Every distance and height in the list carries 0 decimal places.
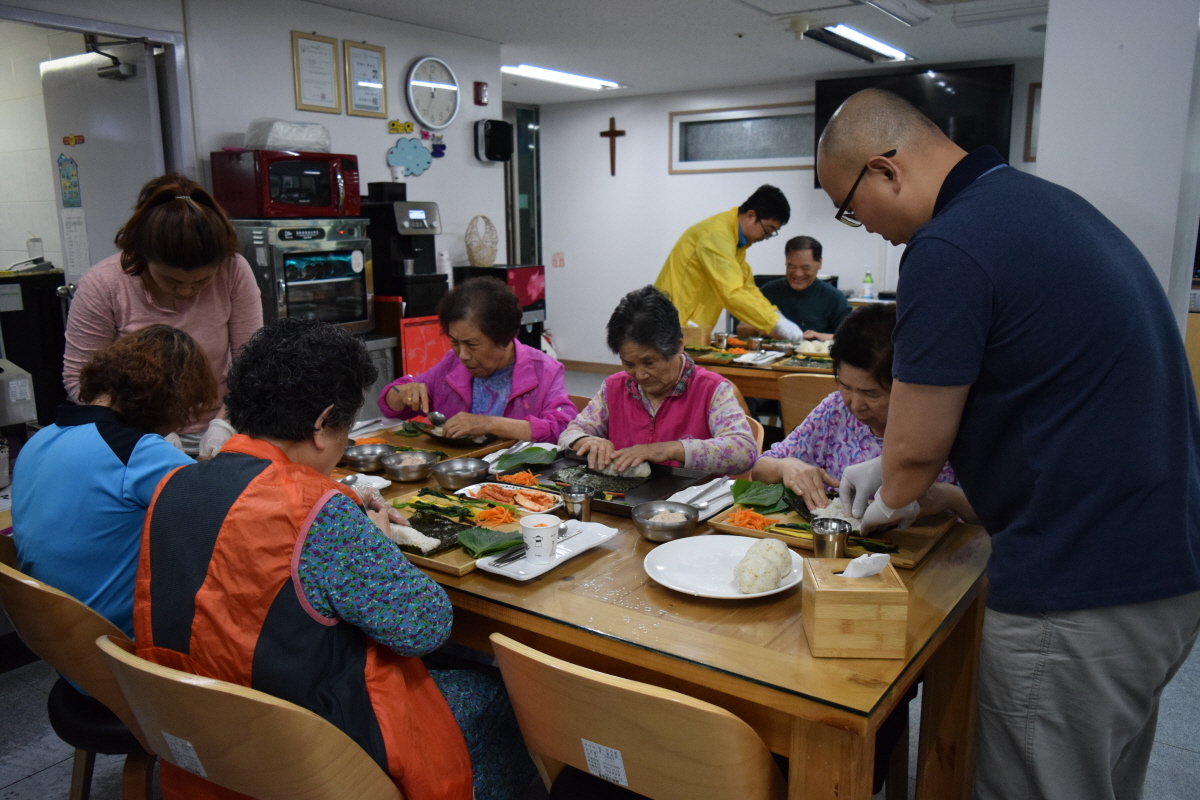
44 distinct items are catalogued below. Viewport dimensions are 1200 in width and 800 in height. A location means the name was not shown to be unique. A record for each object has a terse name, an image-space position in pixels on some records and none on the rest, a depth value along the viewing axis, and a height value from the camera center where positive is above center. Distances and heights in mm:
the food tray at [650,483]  1935 -599
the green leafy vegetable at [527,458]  2277 -586
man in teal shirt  4926 -357
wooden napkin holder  1241 -554
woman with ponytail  2395 -128
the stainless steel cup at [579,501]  1877 -575
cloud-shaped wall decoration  5262 +526
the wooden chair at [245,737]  1127 -679
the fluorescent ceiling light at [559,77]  6643 +1330
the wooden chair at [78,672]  1425 -744
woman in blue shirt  1599 -443
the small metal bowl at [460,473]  2146 -590
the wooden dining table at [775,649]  1199 -631
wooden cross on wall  8155 +961
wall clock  5312 +936
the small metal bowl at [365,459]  2365 -604
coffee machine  4781 -31
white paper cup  1622 -567
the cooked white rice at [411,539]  1674 -587
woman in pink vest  2264 -499
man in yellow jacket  4637 -141
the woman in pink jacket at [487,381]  2654 -473
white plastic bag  4199 +529
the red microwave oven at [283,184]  4023 +282
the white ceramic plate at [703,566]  1496 -609
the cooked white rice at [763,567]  1468 -570
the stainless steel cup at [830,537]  1606 -563
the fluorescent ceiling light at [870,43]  5438 +1322
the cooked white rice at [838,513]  1716 -570
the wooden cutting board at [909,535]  1601 -593
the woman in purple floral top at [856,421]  1782 -461
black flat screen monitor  6352 +1048
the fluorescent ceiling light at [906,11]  4492 +1236
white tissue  1329 -512
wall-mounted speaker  5707 +670
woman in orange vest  1242 -514
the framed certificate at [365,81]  4941 +941
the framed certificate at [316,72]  4660 +936
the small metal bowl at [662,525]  1751 -587
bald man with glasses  1211 -308
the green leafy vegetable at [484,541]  1641 -587
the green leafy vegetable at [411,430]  2748 -610
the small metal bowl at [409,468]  2234 -597
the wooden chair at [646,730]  1099 -661
